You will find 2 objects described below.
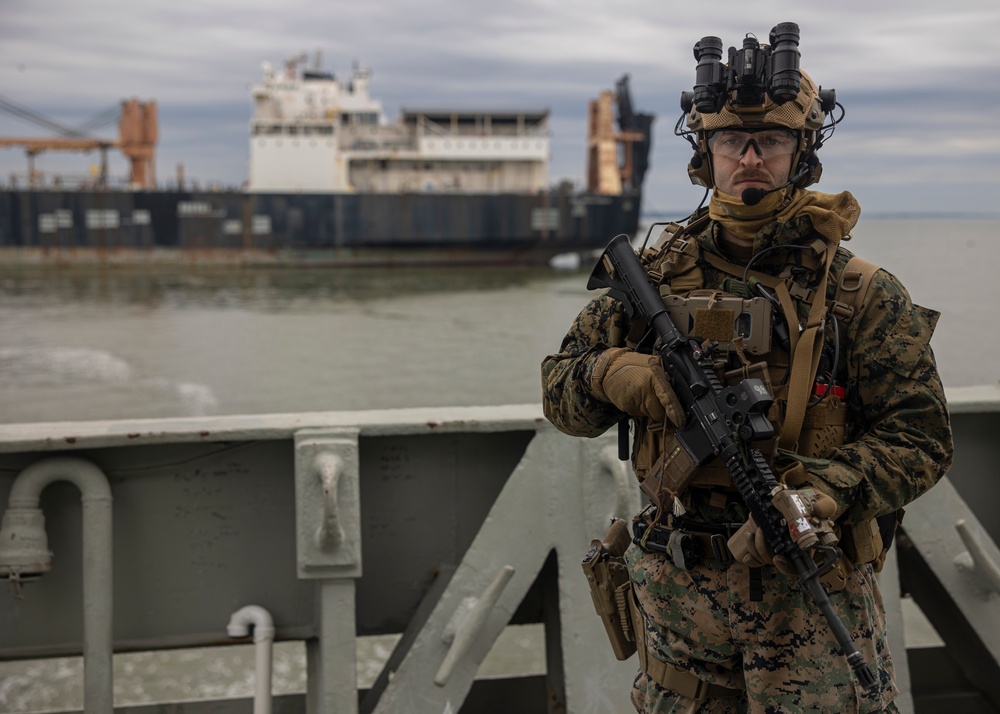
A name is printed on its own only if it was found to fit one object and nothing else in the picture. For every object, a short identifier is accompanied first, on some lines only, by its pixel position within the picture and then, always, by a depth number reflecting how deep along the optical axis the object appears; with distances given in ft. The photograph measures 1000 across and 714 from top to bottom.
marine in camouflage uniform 5.01
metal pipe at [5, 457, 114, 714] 7.13
